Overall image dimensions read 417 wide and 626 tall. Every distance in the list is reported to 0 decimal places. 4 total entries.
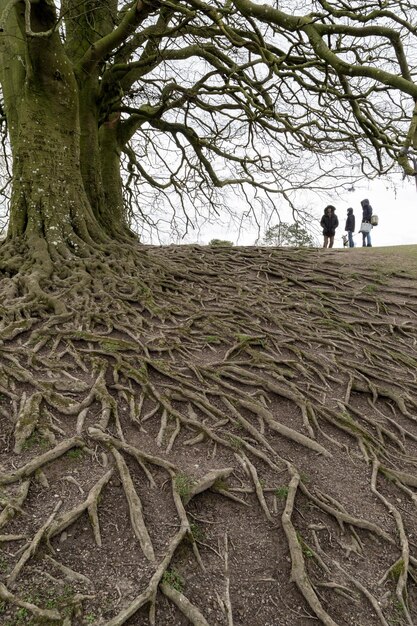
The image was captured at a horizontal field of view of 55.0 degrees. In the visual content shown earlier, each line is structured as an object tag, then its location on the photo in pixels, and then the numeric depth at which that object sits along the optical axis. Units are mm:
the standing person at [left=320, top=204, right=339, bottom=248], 12148
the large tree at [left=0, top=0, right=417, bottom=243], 4371
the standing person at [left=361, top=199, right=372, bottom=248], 12695
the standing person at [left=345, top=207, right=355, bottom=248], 13484
